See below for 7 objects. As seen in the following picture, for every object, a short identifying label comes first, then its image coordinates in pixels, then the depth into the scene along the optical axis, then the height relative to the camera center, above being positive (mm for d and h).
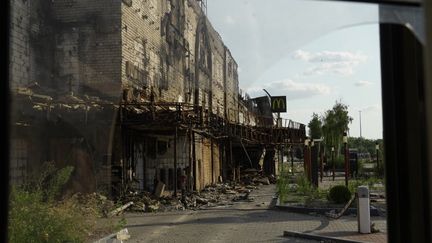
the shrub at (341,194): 16328 -1162
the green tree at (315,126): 51562 +3031
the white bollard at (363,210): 10782 -1106
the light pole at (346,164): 18206 -264
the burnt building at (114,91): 12414 +1976
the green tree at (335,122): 48281 +3228
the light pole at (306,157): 23605 -9
